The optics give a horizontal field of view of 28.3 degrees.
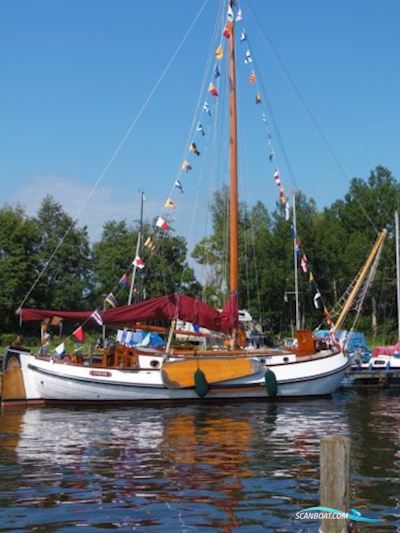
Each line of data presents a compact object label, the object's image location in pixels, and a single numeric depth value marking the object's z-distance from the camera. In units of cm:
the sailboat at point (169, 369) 2972
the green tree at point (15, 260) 7606
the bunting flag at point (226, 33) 3547
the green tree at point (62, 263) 8688
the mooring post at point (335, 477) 841
